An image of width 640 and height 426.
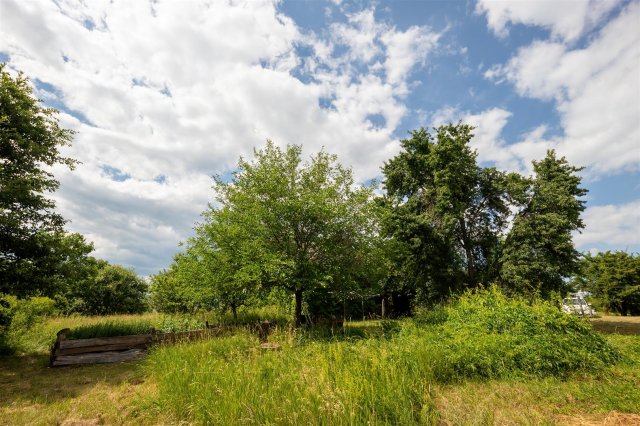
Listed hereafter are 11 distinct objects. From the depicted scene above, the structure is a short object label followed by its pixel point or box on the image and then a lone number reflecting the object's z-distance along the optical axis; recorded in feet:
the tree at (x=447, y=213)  69.97
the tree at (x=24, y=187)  31.27
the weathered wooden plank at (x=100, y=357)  31.96
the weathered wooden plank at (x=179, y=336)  34.32
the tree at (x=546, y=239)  63.36
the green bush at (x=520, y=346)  22.05
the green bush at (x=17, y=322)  35.14
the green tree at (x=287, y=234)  38.68
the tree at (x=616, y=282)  112.06
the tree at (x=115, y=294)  90.38
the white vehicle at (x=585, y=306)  119.34
